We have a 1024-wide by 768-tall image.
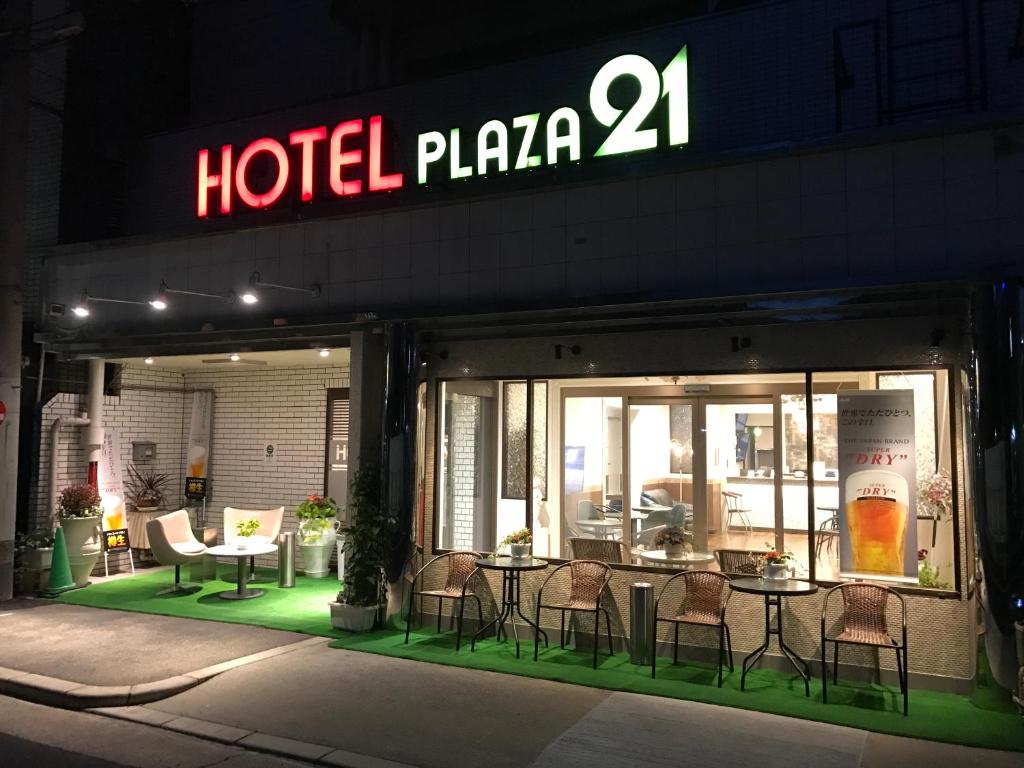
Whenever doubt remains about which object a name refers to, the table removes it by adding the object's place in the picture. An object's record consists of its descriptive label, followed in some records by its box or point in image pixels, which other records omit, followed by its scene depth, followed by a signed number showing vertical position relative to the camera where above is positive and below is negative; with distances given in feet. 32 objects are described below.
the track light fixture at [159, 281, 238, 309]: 33.82 +6.52
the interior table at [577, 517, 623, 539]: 33.91 -3.14
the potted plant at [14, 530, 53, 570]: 35.22 -4.55
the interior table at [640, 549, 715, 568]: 27.35 -3.59
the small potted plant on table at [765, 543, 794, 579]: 24.18 -3.30
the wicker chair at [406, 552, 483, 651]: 28.63 -4.40
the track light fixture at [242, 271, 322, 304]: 31.76 +6.37
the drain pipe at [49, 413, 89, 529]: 37.81 +0.12
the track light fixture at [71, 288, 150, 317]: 34.78 +6.27
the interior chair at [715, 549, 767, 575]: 26.58 -3.54
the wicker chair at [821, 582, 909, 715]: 22.22 -4.72
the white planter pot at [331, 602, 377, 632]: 28.91 -5.96
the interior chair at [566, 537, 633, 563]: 28.66 -3.48
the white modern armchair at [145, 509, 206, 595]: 36.01 -4.37
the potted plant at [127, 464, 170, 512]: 42.96 -2.24
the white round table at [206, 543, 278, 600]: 35.19 -4.94
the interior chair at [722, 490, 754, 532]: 29.60 -2.05
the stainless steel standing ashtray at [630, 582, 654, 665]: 25.46 -5.48
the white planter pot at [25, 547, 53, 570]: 35.19 -4.84
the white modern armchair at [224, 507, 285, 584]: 40.14 -3.59
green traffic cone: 35.06 -5.28
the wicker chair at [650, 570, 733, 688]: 24.85 -4.65
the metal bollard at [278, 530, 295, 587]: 38.17 -5.27
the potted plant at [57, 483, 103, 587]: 36.27 -3.54
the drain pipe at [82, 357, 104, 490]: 39.11 +1.26
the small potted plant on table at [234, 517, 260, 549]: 37.54 -3.73
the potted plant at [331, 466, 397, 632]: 28.96 -4.17
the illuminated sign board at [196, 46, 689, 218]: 28.37 +11.94
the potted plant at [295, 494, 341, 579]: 37.60 -3.86
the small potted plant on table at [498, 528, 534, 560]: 27.91 -3.19
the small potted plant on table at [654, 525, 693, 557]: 27.81 -3.01
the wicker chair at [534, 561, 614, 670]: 26.48 -4.47
